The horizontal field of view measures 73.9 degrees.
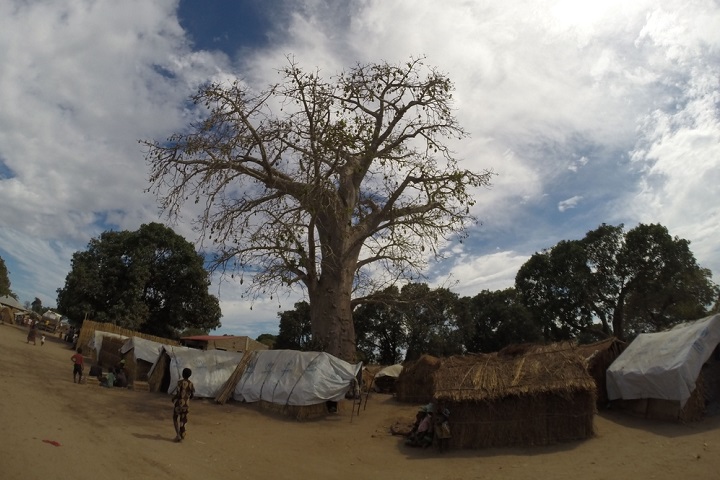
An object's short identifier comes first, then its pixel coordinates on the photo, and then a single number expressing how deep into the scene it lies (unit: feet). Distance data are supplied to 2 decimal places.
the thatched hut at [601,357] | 35.50
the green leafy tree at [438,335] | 106.99
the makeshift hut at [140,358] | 58.90
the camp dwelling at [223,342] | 117.29
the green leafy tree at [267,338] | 146.88
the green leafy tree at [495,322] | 110.42
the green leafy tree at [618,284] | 81.51
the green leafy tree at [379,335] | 120.37
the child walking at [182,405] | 28.71
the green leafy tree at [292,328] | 127.54
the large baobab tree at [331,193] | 39.24
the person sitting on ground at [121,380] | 53.26
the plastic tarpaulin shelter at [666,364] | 28.96
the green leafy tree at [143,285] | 104.58
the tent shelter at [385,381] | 59.62
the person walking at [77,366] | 50.65
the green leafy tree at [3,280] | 189.99
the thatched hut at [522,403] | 28.37
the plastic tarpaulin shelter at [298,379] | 39.19
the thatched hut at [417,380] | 47.03
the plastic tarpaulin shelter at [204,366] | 47.11
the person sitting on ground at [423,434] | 30.66
